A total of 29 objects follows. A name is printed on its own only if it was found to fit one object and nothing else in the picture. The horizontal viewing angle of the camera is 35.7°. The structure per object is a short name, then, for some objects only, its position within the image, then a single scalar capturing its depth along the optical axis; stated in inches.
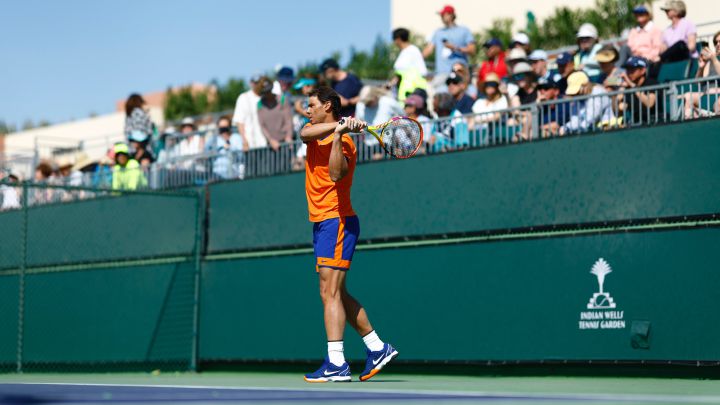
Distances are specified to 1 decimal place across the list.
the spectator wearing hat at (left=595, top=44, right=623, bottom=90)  470.0
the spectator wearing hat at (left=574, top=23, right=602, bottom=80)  506.6
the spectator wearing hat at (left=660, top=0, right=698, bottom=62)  445.1
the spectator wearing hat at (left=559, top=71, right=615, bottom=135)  392.8
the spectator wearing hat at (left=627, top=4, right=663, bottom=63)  480.9
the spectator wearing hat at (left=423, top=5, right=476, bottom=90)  598.9
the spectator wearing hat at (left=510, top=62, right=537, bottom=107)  479.5
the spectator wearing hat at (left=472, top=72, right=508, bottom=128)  477.1
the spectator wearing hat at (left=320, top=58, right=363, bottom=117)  516.7
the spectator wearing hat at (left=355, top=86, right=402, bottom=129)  501.4
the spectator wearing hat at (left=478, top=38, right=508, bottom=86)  575.5
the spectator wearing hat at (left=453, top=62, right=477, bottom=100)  501.7
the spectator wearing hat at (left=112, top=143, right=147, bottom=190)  567.5
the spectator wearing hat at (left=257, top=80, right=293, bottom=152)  544.1
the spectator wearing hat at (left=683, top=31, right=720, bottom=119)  368.8
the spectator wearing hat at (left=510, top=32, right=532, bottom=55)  555.2
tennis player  321.4
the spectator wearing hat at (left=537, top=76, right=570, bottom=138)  406.3
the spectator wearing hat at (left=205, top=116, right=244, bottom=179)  523.8
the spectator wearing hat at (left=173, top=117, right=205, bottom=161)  580.1
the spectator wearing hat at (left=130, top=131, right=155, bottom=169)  600.4
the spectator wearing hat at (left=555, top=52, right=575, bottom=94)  463.2
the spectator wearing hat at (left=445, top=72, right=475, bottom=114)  480.7
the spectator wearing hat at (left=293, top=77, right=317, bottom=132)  552.3
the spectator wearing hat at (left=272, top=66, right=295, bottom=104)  570.3
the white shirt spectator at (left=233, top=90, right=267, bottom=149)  551.5
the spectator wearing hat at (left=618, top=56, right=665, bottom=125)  378.9
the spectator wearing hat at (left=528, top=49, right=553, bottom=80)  505.4
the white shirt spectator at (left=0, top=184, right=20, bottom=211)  617.9
